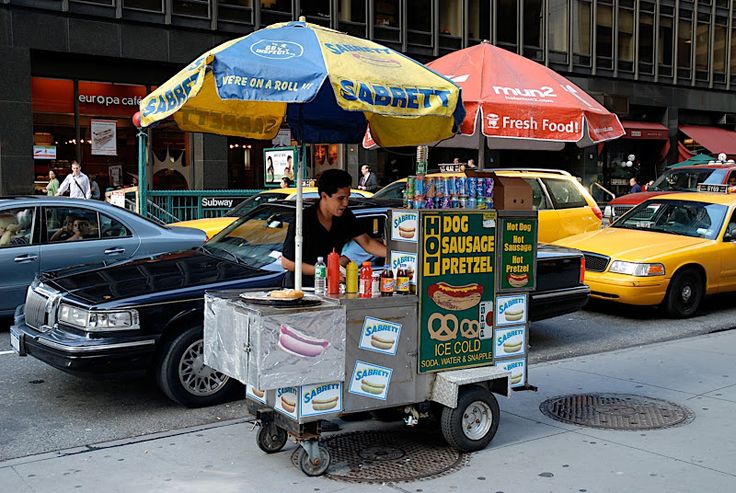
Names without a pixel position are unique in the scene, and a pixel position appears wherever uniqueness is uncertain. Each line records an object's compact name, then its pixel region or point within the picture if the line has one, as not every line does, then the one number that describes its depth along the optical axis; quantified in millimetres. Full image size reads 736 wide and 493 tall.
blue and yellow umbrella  4492
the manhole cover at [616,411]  5918
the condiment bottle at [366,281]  4863
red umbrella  6254
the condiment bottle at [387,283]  4914
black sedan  5738
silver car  8578
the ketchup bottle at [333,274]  4910
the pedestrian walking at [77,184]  18000
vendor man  5426
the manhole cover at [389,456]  4809
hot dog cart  4547
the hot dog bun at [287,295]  4645
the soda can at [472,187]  5250
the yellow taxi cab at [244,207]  11102
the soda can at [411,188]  5145
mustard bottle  4895
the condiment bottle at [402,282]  4980
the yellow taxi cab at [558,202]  12250
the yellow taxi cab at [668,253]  9898
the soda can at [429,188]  5109
